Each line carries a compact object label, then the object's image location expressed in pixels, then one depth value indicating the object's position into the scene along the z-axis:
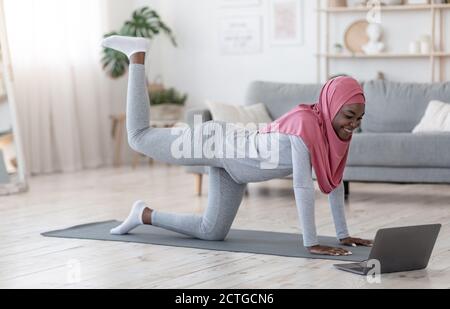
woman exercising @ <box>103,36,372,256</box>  3.86
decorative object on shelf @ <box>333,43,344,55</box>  7.89
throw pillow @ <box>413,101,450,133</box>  6.11
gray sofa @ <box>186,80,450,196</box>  5.77
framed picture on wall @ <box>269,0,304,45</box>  8.12
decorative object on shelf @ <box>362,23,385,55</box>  7.71
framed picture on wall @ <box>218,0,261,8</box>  8.33
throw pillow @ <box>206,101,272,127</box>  6.43
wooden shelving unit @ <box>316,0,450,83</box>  7.44
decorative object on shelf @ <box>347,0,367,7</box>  7.75
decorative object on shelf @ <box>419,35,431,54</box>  7.49
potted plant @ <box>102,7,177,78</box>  8.15
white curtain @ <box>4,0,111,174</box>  7.76
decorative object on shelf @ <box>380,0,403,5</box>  7.55
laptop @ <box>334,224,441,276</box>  3.49
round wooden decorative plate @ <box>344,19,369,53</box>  7.87
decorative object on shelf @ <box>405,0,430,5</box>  7.48
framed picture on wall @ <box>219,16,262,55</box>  8.37
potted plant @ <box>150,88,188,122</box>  8.23
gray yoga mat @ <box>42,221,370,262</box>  4.08
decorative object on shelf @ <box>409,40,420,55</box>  7.55
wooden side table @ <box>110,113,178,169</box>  8.42
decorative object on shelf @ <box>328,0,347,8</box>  7.82
